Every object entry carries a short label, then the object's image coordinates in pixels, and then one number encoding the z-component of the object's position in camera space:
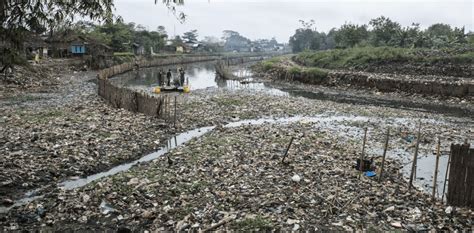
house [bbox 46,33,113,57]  50.06
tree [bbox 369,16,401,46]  48.96
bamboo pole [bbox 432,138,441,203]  7.78
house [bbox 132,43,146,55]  70.44
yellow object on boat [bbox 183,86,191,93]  27.83
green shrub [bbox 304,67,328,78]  36.55
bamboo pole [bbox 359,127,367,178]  9.47
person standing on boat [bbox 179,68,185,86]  29.80
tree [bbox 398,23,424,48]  45.13
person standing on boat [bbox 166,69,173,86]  29.73
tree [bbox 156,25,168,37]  110.90
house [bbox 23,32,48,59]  42.44
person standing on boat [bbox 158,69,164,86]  29.78
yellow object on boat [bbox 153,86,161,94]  27.83
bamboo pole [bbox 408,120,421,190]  8.54
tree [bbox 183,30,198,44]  133.62
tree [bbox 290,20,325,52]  95.04
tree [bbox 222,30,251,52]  164.30
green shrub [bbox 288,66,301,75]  39.66
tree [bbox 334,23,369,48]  57.41
